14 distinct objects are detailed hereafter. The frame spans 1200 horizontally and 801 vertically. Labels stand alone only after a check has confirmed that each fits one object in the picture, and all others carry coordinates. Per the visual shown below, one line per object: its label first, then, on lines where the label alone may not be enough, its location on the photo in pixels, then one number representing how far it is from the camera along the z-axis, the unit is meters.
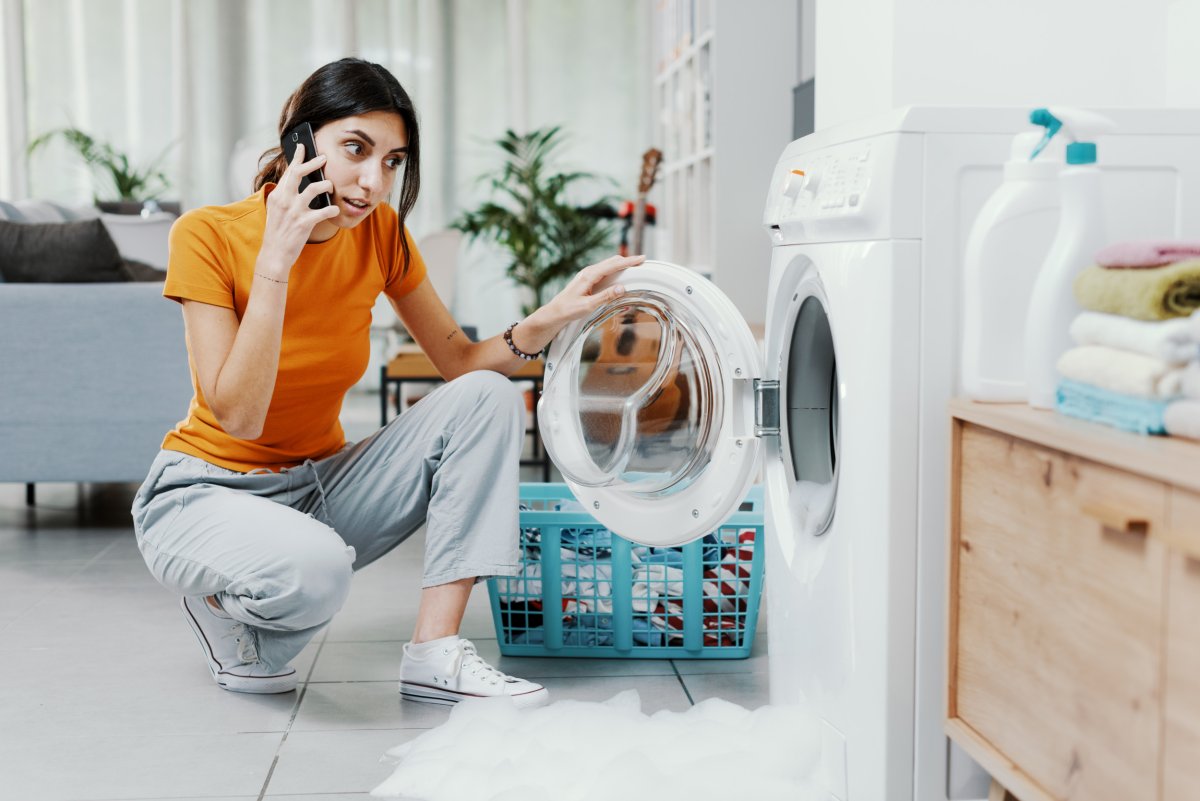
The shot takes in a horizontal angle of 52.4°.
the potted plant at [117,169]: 6.28
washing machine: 1.25
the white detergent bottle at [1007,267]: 1.20
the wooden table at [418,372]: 3.55
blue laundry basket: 1.96
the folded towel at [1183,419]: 0.92
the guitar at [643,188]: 4.13
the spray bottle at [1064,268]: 1.13
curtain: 6.55
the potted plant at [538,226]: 5.98
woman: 1.70
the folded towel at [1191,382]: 0.94
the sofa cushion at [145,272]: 3.90
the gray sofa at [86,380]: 2.93
